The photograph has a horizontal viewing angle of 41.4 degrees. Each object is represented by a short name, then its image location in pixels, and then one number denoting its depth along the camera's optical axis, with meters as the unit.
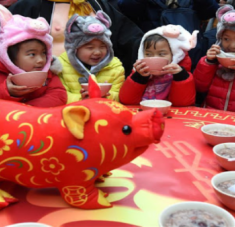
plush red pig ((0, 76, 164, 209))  0.83
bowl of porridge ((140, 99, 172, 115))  1.72
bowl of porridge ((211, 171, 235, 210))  0.87
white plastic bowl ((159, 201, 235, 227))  0.77
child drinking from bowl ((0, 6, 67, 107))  1.52
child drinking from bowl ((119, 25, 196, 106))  1.99
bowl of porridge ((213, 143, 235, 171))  1.08
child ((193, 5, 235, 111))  2.01
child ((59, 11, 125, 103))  2.02
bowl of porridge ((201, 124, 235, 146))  1.30
